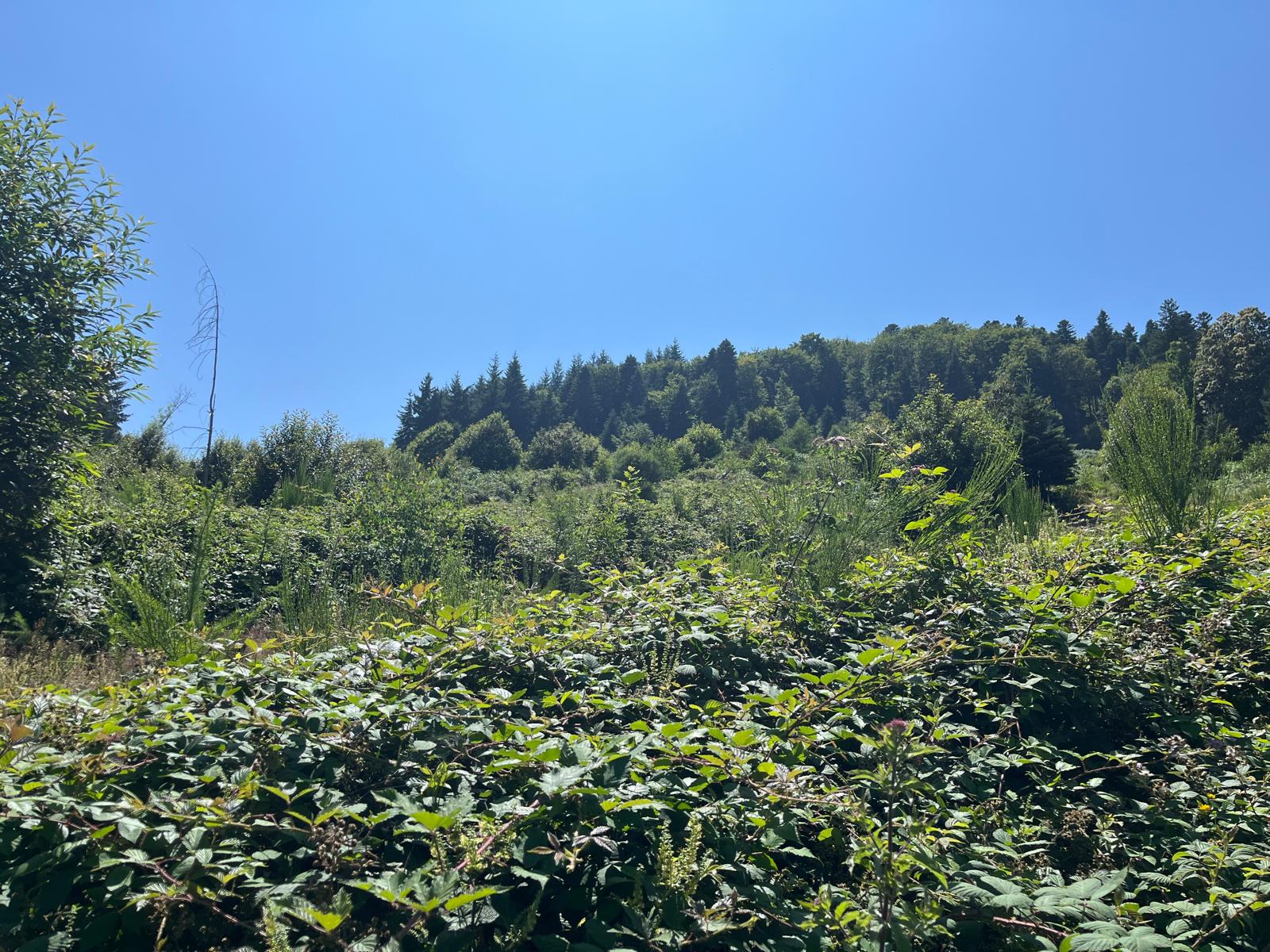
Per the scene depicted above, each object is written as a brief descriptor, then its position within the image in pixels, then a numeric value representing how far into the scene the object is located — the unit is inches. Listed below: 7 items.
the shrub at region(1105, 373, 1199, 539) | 176.6
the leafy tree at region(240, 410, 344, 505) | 486.1
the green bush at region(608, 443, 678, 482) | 930.1
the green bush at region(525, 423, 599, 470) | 1161.4
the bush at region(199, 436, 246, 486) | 493.7
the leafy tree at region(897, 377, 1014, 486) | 490.0
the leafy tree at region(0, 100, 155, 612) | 189.3
